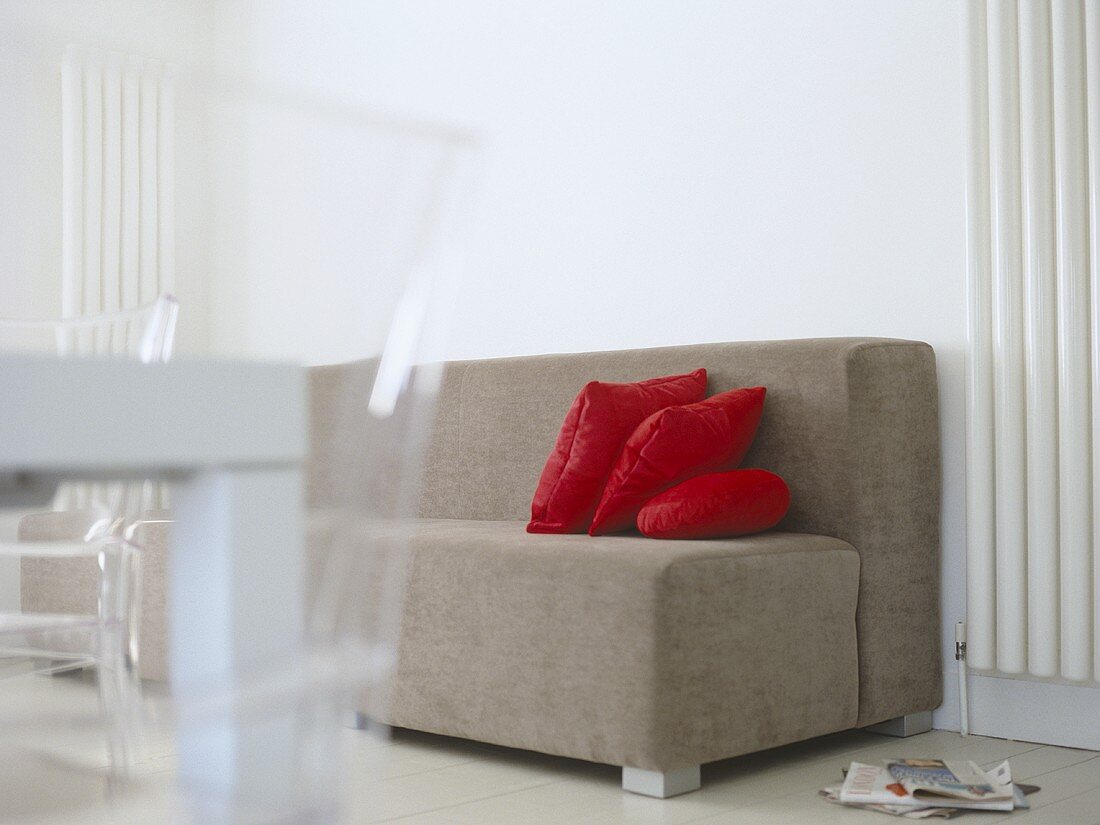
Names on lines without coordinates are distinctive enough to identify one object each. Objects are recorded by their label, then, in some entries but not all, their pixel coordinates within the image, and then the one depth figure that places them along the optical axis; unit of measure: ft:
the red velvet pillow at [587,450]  9.15
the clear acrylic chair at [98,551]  3.12
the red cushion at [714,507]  8.38
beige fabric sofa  7.55
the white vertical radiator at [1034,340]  8.74
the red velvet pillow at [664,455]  8.74
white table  2.41
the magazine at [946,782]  7.23
